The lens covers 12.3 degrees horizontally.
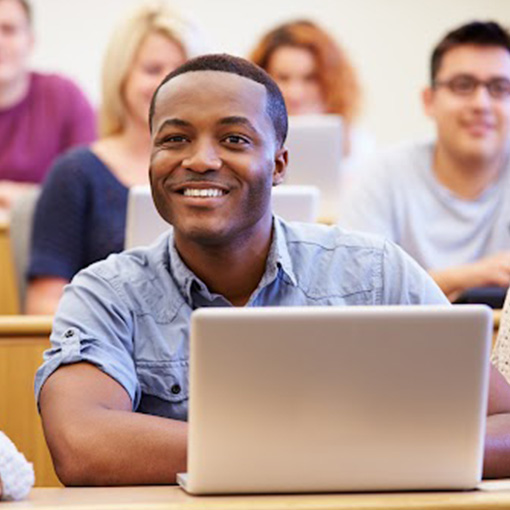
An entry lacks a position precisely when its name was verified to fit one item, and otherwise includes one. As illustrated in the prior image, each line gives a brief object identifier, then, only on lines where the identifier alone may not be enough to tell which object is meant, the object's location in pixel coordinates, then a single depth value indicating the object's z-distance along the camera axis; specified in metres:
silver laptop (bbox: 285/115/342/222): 5.42
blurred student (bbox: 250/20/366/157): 6.93
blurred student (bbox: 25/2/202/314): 4.97
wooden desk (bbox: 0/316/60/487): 4.02
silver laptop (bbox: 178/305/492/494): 2.17
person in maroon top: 7.16
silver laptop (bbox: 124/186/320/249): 3.91
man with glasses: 5.15
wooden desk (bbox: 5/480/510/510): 2.09
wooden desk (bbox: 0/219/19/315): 5.83
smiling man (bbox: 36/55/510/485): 2.82
